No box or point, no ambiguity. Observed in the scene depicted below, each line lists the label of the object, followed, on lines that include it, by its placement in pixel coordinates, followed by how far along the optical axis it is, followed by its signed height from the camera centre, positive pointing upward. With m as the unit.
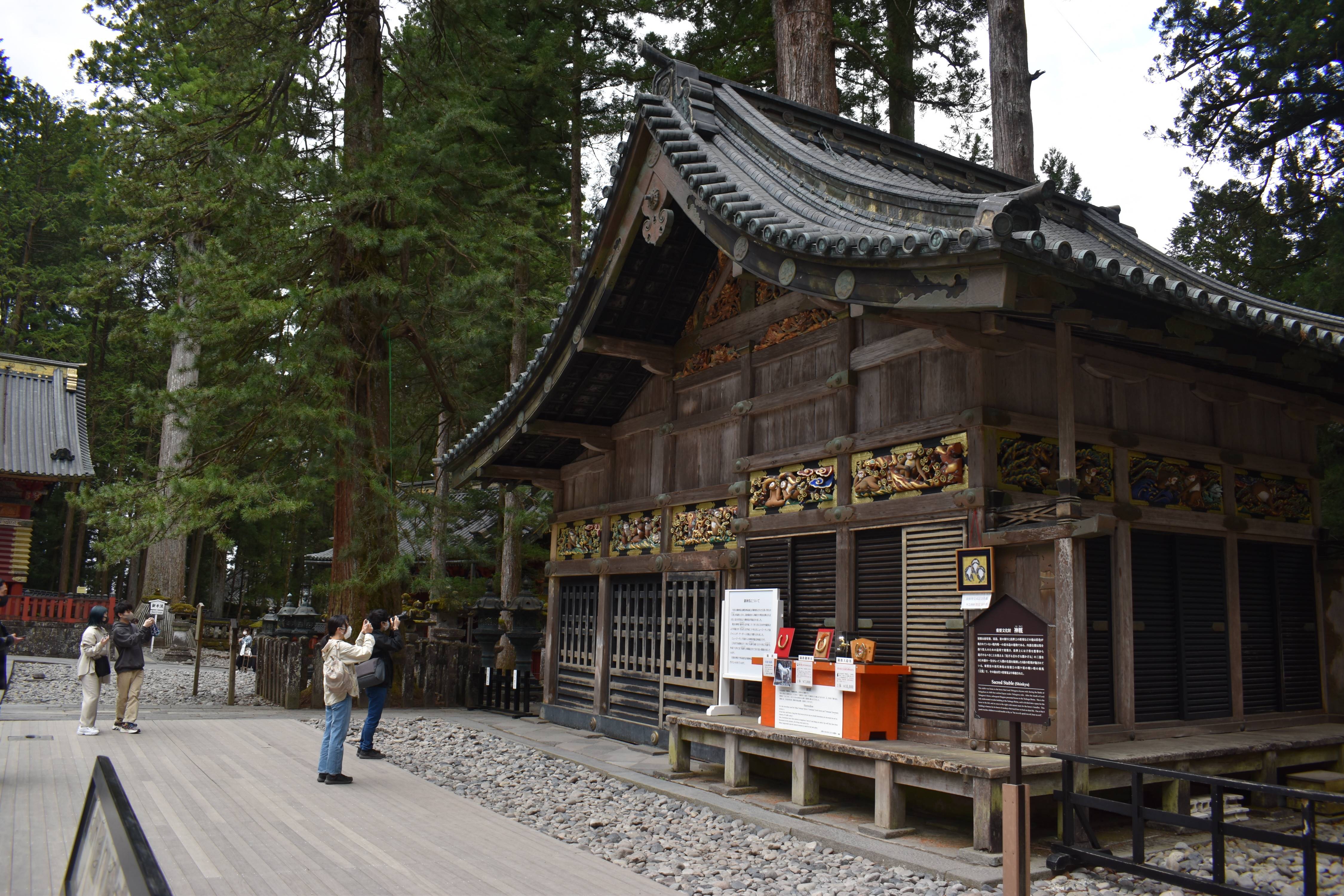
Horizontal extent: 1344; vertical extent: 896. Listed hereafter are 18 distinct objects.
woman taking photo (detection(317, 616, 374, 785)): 9.06 -1.16
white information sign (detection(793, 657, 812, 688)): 8.12 -0.72
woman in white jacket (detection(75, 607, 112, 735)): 11.18 -1.13
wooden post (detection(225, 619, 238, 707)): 15.70 -1.30
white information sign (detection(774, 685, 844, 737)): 7.76 -1.03
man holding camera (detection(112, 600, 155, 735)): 12.02 -1.24
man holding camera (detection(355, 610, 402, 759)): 10.18 -0.84
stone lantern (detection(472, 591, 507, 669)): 15.11 -0.72
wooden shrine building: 6.66 +1.56
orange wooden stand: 7.53 -0.91
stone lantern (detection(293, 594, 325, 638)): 15.80 -0.75
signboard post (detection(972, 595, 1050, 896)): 4.91 -0.52
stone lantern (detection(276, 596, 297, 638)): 15.82 -0.80
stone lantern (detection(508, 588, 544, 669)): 14.42 -0.65
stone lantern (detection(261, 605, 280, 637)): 17.34 -0.91
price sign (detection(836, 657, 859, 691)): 7.54 -0.69
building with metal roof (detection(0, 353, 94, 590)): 25.30 +3.42
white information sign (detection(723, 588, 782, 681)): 9.09 -0.39
